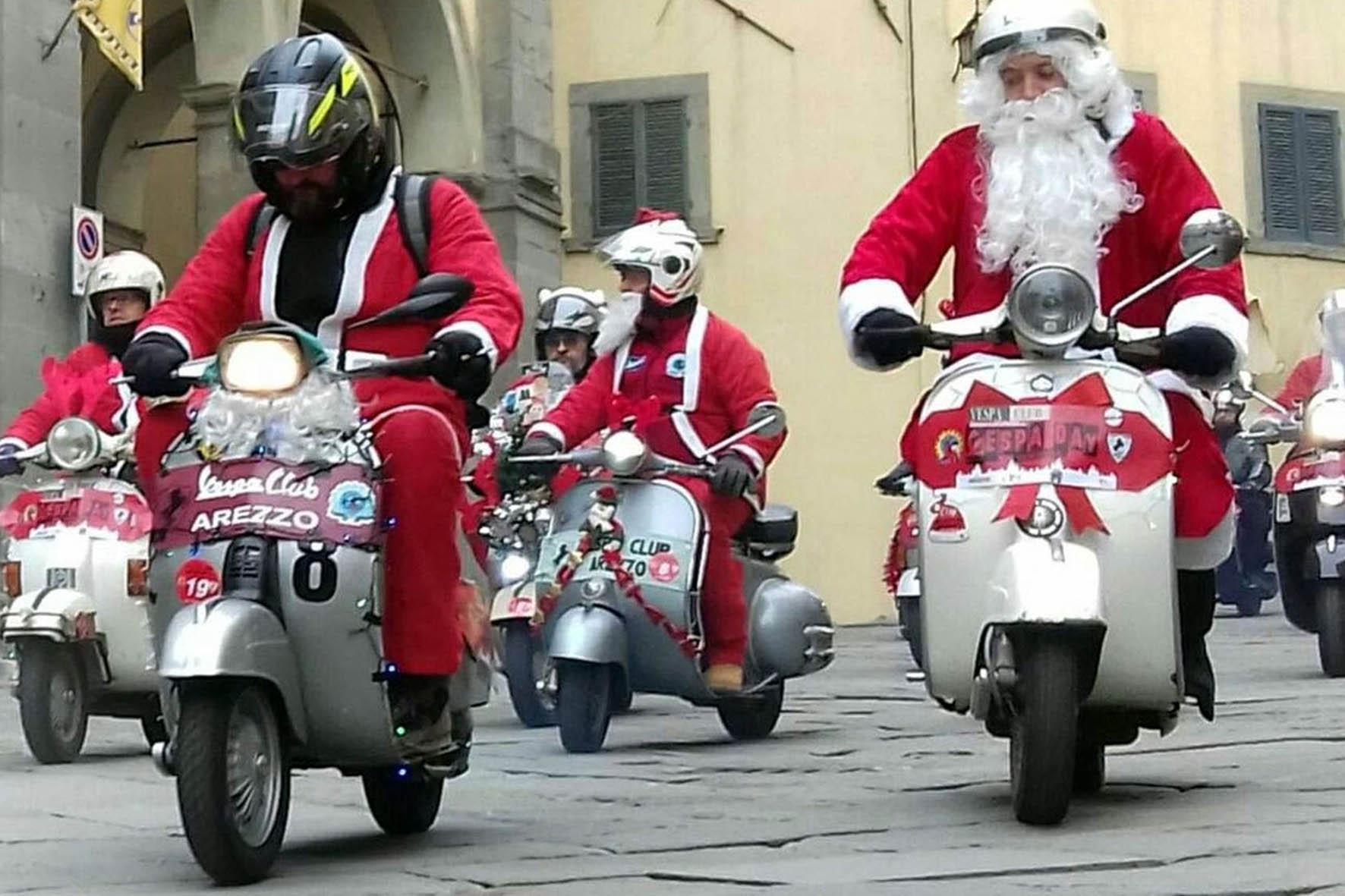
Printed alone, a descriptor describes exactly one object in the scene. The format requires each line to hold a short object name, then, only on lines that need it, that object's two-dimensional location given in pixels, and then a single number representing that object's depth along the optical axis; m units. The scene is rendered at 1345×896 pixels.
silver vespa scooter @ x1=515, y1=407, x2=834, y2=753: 12.35
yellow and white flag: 20.36
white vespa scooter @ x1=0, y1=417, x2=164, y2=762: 12.86
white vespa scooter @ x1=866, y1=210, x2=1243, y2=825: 8.12
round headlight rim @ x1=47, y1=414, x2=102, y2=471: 13.07
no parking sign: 20.46
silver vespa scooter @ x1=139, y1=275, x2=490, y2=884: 7.63
